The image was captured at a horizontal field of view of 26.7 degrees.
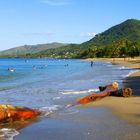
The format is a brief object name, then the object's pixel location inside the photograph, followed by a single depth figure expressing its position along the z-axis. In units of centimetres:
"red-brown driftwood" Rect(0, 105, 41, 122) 1285
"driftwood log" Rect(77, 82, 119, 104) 1861
